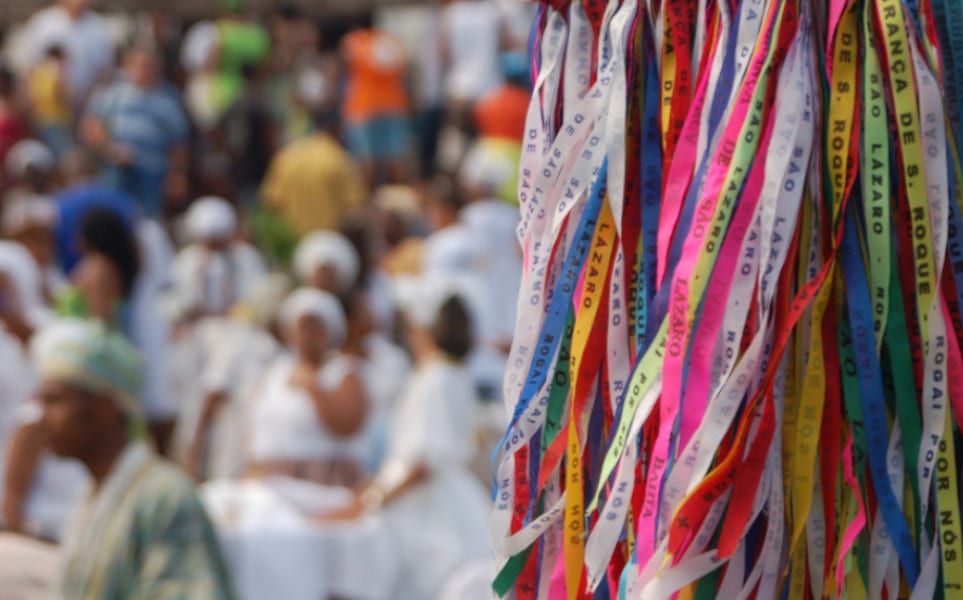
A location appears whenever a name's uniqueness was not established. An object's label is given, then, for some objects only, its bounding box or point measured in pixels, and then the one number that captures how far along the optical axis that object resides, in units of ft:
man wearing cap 28.09
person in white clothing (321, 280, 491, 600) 44.29
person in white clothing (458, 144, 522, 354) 59.47
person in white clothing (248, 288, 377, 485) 45.83
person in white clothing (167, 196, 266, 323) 63.87
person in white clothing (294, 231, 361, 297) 53.06
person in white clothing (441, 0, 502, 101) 83.92
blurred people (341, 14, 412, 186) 83.20
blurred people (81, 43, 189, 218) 75.56
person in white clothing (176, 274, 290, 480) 53.06
